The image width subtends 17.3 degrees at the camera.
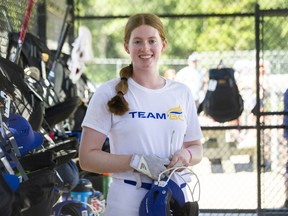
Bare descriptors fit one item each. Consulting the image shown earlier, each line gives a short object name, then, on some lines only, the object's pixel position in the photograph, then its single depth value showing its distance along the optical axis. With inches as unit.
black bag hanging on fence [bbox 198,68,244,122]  391.2
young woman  167.8
